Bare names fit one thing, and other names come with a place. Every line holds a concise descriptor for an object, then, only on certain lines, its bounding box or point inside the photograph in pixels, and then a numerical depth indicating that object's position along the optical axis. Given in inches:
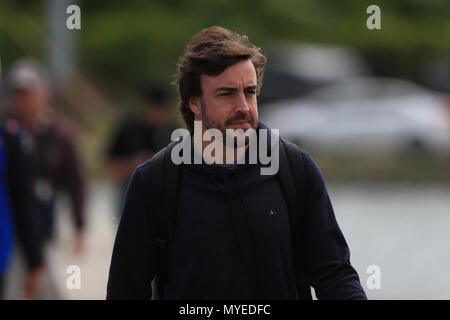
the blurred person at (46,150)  721.0
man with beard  304.7
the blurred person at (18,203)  464.9
